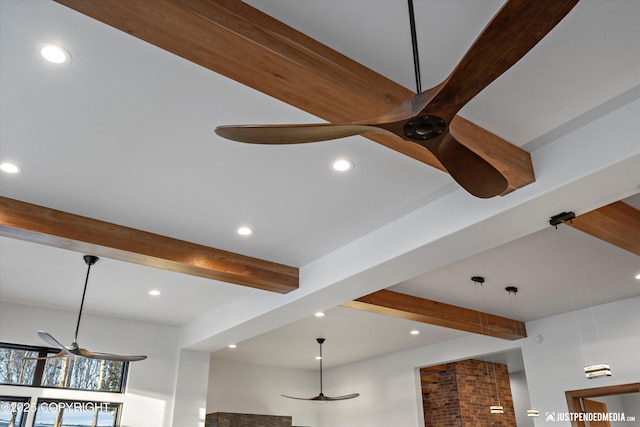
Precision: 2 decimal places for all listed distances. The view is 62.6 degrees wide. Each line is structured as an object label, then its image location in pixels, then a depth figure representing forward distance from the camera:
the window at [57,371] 5.91
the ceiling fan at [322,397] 7.48
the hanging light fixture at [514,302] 5.48
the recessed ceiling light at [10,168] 3.40
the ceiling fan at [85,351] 4.61
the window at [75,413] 5.94
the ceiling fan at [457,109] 1.30
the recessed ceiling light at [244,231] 4.25
